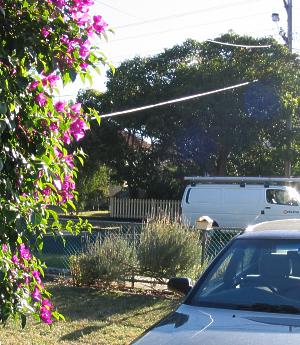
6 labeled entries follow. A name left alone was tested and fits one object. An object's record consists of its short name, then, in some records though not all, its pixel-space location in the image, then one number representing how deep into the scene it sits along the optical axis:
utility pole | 26.52
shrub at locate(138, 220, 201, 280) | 9.96
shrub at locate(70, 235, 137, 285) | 10.12
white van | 22.45
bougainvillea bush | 3.49
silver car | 3.42
